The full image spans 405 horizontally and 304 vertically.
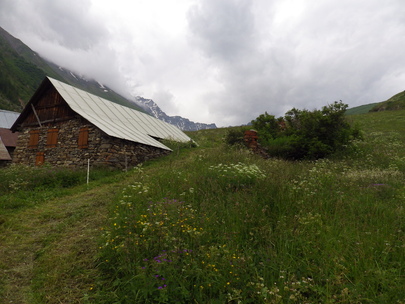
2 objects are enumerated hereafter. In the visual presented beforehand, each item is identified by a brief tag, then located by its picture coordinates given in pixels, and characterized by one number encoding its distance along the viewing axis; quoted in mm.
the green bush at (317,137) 12016
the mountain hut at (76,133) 14008
